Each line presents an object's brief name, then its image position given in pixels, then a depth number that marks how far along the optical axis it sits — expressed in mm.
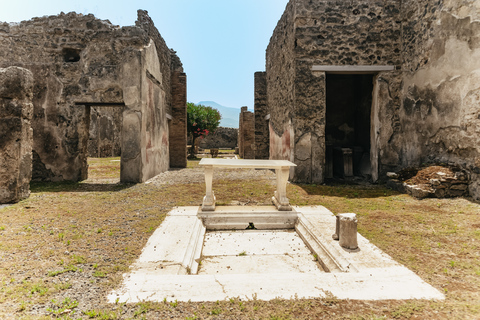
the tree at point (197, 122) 18641
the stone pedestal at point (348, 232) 3027
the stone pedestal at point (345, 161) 9334
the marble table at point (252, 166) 4477
